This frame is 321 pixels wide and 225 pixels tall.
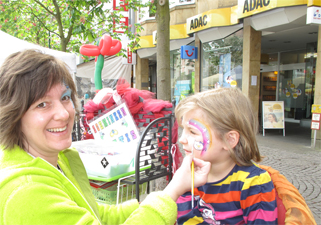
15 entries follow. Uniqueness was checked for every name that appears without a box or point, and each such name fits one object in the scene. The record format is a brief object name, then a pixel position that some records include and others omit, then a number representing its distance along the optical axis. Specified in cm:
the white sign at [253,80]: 838
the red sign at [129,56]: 1298
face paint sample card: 236
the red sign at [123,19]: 1242
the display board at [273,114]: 831
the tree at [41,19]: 575
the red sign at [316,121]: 620
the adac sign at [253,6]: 670
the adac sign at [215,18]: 836
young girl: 134
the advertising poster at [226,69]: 954
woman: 82
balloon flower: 319
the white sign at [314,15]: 563
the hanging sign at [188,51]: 1023
